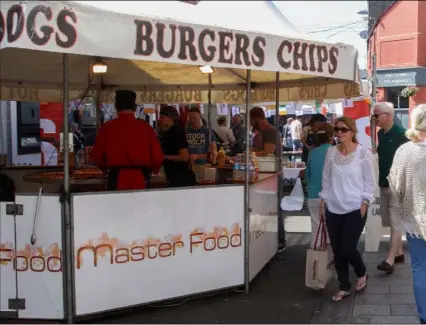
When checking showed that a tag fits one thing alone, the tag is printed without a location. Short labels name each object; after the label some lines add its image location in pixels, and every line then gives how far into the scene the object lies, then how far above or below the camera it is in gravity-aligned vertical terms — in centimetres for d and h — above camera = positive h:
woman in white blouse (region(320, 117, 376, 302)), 536 -44
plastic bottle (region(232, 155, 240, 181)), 605 -26
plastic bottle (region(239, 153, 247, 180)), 596 -26
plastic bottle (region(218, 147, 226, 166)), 700 -17
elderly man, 659 -16
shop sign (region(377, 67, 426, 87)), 2305 +273
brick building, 2269 +393
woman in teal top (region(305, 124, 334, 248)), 652 -29
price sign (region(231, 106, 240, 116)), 2245 +137
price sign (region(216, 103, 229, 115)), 1879 +114
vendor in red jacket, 515 -3
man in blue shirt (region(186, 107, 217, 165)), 809 +11
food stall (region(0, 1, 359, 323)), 385 -65
